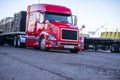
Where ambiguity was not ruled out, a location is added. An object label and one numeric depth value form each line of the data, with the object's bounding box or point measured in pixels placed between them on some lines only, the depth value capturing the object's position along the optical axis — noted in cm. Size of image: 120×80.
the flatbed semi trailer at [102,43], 1594
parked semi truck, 999
